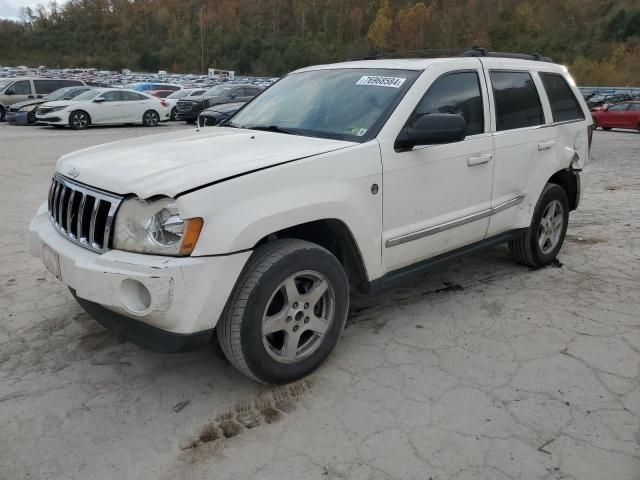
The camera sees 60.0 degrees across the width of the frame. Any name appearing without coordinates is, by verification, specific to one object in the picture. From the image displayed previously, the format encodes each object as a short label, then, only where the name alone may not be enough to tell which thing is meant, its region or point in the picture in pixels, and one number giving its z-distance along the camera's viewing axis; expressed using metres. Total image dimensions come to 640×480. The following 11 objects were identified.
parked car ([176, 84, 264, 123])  19.88
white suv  2.54
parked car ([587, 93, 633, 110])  28.53
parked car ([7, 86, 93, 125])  18.73
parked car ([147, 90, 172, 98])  24.58
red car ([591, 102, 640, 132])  22.07
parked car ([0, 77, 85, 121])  20.42
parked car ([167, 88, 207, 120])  20.81
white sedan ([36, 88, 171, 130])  17.55
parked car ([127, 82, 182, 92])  26.12
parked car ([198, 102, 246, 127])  12.63
